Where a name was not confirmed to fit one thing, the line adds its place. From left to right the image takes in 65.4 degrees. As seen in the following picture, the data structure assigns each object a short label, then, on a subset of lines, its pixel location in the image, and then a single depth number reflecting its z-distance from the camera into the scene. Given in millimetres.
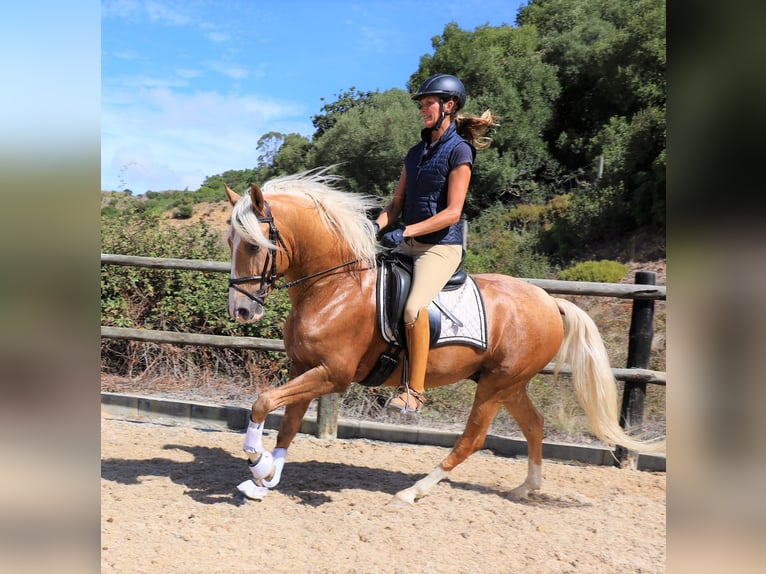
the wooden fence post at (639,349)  5219
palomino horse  3652
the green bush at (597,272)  14211
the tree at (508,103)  24531
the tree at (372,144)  23859
